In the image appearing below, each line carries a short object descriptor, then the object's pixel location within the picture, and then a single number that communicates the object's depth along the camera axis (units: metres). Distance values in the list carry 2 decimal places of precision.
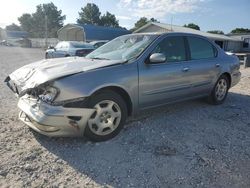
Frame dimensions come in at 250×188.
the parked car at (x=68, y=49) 9.45
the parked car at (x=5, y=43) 46.19
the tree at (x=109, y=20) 56.77
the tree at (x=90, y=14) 57.43
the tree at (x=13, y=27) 81.57
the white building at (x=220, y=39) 22.58
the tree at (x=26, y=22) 70.36
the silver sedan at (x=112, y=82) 2.38
